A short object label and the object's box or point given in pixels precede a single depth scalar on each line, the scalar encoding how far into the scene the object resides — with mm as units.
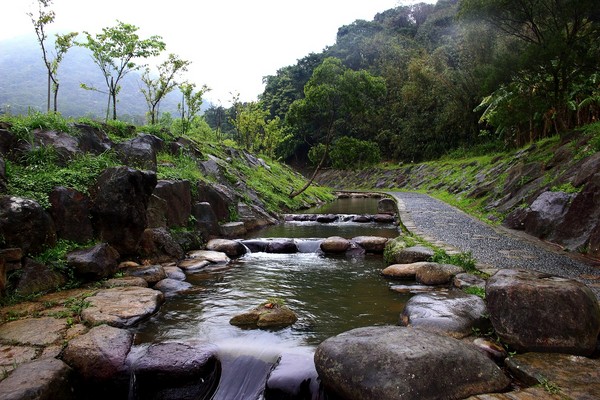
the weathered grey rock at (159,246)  8898
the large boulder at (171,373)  4324
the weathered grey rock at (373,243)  10641
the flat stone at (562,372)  3311
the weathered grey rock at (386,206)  19938
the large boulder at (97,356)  4316
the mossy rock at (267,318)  5672
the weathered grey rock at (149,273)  7586
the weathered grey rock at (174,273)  8062
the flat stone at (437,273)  6953
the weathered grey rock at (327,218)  17250
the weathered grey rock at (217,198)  13055
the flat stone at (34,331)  4672
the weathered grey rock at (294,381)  4141
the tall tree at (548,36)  10453
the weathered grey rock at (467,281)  6197
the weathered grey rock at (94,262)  6918
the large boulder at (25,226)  6133
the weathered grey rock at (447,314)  4730
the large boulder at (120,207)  7934
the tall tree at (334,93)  17938
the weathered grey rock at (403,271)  7652
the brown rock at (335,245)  10688
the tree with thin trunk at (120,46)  19203
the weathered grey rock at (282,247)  11109
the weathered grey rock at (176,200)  10664
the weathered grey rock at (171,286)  7287
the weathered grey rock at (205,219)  11649
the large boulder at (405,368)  3463
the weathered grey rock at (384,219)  16688
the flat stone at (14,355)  4094
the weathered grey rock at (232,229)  12672
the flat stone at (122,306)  5453
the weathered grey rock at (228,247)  10656
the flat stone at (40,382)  3578
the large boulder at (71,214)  7309
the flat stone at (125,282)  6928
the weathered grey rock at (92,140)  10102
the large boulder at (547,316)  3975
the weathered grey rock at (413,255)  8273
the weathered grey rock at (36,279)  6082
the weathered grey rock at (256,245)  11266
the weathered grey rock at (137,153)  11023
